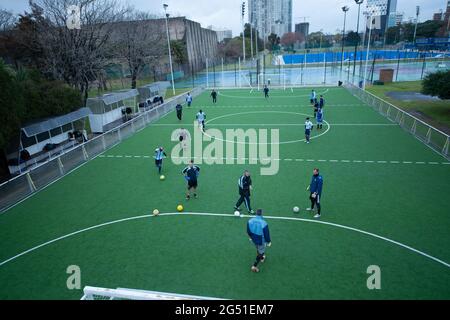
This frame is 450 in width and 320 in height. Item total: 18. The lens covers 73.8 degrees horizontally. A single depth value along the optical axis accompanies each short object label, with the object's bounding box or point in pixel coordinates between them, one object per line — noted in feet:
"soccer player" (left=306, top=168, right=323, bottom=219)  35.08
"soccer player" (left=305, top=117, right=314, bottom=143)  62.81
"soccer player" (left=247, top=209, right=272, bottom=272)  26.61
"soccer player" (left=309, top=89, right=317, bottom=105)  98.95
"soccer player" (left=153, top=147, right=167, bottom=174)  51.08
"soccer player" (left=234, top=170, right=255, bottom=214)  36.42
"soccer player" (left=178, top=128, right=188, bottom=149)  65.35
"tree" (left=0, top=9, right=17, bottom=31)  146.41
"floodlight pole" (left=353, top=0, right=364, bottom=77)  129.59
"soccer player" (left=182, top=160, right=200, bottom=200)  41.24
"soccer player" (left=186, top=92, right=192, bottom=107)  105.91
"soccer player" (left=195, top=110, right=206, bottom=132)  75.22
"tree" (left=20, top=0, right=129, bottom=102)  99.09
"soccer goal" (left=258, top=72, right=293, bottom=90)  149.07
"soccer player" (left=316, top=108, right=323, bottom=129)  72.14
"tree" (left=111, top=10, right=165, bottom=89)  138.10
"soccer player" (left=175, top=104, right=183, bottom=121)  88.94
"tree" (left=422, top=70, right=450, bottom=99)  83.10
